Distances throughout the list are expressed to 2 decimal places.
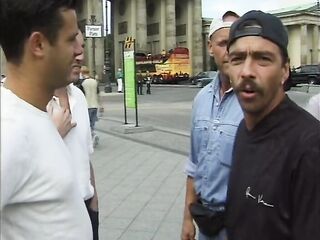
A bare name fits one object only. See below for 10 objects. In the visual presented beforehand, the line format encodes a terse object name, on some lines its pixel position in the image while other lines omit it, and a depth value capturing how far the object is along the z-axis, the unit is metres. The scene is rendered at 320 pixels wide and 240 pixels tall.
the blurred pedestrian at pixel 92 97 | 9.26
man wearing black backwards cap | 1.33
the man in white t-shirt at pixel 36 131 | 1.16
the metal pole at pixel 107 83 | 30.64
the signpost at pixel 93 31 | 16.25
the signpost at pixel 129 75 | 11.20
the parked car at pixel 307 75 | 33.52
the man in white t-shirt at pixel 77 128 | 2.20
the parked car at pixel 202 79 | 34.38
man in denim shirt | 2.13
